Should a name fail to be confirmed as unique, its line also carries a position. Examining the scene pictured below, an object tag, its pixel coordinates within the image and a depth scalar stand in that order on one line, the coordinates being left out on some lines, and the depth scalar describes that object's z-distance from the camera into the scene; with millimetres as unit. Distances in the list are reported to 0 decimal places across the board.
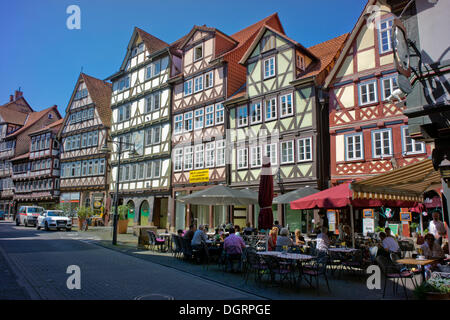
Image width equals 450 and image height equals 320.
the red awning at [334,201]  10073
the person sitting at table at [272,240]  10656
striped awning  8883
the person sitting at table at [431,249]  8164
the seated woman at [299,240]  12446
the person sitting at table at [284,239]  10266
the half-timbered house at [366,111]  15773
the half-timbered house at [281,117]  18578
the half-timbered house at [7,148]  52031
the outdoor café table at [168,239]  15805
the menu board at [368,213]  16756
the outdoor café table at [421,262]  7273
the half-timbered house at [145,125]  28453
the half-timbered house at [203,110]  23859
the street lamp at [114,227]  17188
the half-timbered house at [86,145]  35375
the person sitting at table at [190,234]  12445
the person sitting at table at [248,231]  15656
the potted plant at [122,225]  25406
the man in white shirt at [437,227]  10590
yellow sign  24078
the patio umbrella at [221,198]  14608
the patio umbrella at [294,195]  14930
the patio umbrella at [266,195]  10789
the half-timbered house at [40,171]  42500
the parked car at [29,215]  32656
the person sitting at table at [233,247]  10492
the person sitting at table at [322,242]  10121
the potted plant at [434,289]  5621
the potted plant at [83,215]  28347
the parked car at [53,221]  27875
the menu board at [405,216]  15914
